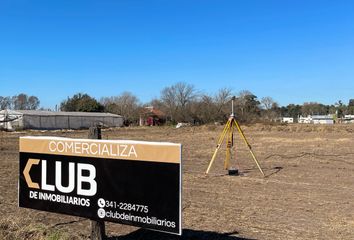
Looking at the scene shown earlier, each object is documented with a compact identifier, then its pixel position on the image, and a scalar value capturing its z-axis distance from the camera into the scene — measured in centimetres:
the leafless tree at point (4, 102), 11469
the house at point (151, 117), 10051
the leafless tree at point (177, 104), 9501
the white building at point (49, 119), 7162
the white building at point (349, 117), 13662
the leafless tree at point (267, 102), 12765
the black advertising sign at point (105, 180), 504
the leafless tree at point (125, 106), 10819
